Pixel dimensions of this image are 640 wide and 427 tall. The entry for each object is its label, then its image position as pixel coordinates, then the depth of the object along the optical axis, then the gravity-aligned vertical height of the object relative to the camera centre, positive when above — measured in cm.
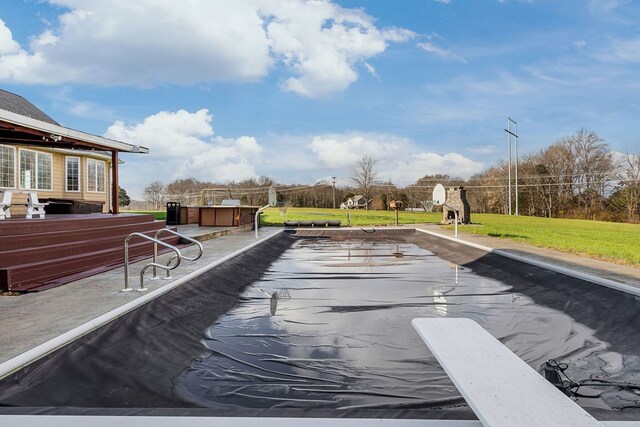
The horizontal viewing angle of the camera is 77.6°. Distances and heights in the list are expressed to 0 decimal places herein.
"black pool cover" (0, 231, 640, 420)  281 -146
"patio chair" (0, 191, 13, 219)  763 +9
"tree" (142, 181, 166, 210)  4535 +186
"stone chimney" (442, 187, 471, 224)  2047 +18
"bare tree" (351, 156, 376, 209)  5034 +424
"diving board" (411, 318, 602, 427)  196 -102
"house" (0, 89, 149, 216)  823 +151
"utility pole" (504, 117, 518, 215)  3812 +745
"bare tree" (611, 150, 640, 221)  3225 +196
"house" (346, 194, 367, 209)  5016 +69
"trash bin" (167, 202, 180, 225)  1747 -26
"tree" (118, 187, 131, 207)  4128 +104
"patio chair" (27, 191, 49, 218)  808 +1
